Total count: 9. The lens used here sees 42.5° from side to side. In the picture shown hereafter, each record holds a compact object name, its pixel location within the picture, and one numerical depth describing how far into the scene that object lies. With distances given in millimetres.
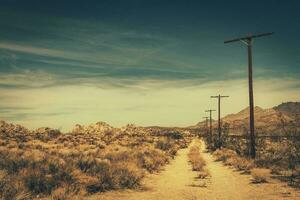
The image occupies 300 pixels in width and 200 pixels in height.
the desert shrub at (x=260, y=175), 16156
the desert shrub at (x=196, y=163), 22734
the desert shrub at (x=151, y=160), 22431
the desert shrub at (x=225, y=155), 29134
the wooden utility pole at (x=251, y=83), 24938
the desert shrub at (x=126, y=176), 15094
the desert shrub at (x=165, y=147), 38612
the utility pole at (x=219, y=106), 53638
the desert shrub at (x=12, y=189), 10688
